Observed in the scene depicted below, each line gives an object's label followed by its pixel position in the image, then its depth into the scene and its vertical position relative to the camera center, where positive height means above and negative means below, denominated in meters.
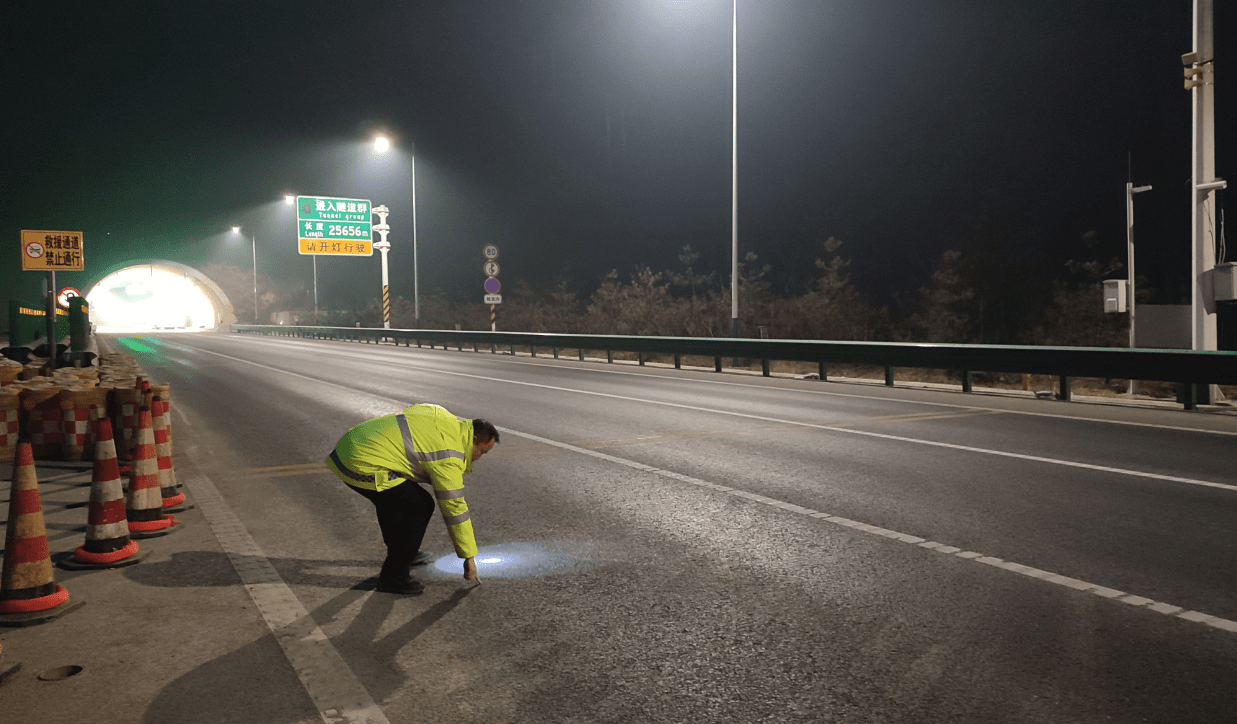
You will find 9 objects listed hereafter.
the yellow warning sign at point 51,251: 22.50 +2.19
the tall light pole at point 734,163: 25.00 +4.60
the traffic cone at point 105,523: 5.53 -1.16
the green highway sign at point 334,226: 48.69 +5.83
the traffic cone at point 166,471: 7.18 -1.08
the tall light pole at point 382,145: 42.03 +8.68
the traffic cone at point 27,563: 4.56 -1.15
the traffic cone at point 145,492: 6.35 -1.11
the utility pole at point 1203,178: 14.16 +2.22
